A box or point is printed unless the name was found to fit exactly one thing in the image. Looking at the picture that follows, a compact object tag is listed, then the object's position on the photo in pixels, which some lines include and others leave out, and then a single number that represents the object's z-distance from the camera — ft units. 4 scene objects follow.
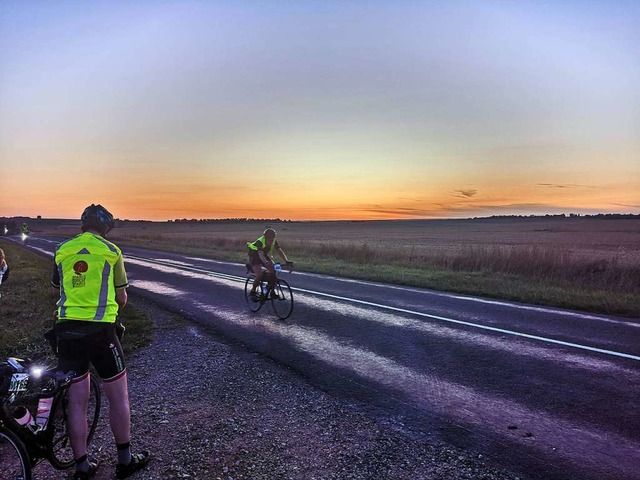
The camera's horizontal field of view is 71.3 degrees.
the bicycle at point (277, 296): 32.94
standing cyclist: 10.91
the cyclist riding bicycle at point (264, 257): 33.24
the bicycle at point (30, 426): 9.81
